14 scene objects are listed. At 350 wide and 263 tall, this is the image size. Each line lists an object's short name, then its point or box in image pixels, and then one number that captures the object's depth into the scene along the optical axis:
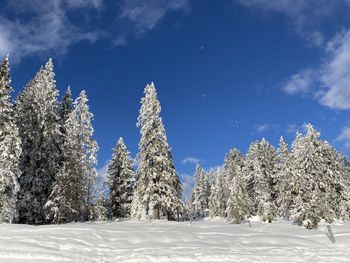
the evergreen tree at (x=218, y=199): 82.56
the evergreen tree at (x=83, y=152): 39.57
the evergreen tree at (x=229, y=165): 83.19
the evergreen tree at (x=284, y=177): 50.47
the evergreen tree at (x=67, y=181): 36.50
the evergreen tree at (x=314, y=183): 43.66
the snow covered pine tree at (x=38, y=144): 37.84
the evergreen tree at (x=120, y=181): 55.16
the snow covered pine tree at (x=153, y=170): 41.94
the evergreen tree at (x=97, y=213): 41.69
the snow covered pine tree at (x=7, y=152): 32.38
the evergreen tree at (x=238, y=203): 53.59
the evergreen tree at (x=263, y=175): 61.91
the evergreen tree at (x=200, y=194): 100.50
